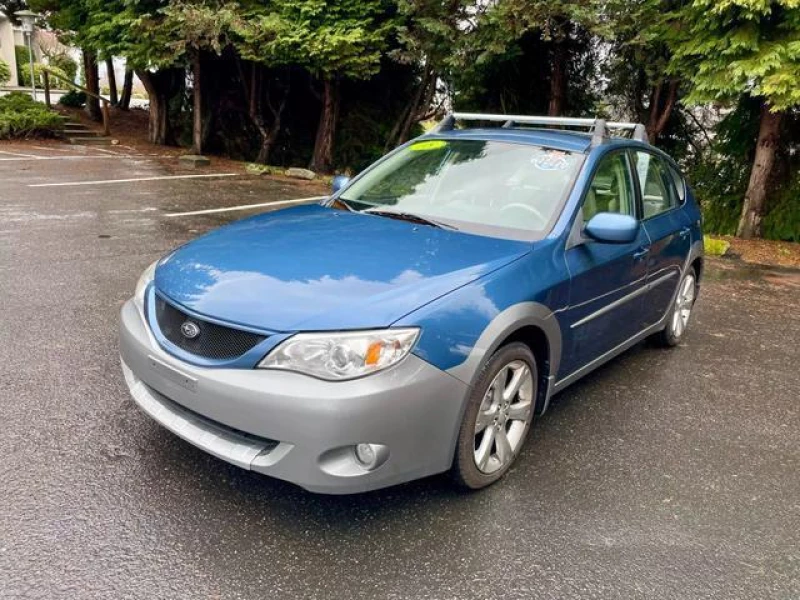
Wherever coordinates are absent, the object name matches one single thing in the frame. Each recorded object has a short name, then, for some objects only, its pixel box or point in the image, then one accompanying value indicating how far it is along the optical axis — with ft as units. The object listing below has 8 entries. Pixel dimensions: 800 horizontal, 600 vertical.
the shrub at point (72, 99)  81.41
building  102.21
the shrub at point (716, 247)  29.48
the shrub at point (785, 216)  32.32
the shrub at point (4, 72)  75.52
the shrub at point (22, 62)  106.77
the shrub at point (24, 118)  59.21
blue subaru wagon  8.05
